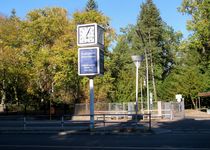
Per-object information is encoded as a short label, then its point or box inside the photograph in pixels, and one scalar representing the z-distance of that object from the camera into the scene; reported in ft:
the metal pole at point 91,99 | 80.23
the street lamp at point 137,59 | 99.04
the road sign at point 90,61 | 80.18
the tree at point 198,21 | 161.99
